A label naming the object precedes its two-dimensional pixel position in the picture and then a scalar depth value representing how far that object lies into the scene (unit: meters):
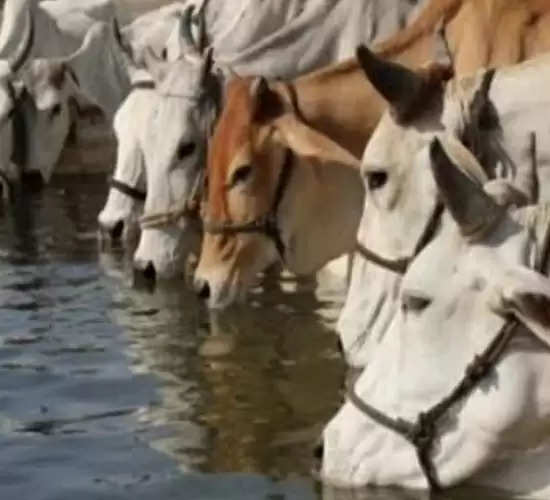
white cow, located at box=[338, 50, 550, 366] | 11.66
